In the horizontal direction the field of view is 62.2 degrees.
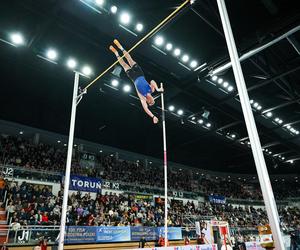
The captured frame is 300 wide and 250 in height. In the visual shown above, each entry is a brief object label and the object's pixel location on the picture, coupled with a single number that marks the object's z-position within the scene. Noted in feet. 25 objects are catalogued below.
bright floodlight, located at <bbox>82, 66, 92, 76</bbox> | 32.12
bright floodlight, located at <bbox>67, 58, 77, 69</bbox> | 31.17
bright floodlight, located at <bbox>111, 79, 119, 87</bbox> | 35.24
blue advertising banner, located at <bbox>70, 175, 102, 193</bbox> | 44.47
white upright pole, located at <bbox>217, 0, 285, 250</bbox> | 7.88
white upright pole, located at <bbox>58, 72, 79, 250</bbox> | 17.20
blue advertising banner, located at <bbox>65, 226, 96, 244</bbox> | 30.45
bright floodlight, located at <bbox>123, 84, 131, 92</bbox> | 36.98
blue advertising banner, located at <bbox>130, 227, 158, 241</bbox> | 36.68
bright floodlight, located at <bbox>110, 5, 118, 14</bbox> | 24.33
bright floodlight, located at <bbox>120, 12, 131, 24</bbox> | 25.03
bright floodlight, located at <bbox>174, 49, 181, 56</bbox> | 30.59
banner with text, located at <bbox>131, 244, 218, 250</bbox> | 28.24
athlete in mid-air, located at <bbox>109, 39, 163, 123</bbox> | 19.52
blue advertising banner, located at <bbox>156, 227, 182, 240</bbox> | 39.52
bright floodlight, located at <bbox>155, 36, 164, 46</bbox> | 28.84
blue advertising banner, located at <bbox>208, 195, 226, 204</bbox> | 71.87
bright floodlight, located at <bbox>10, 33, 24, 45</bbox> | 27.04
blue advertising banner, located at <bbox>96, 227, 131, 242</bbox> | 33.35
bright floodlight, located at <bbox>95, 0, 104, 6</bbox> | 23.53
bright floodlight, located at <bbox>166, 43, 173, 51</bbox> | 29.75
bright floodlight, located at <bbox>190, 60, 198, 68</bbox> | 32.83
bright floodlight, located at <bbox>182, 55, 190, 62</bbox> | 31.69
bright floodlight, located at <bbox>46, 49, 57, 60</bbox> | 29.40
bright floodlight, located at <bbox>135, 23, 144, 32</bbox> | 26.45
